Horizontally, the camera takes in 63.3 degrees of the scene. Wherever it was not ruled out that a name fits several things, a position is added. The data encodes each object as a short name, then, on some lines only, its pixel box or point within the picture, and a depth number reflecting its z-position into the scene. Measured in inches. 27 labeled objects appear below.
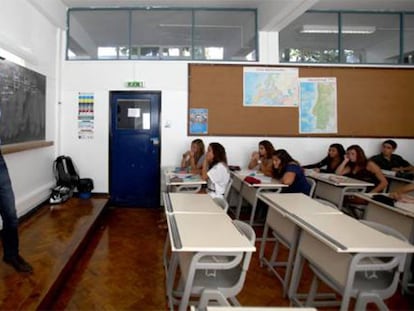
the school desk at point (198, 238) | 76.4
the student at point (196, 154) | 203.7
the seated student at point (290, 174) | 158.6
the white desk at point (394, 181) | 183.3
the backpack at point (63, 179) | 208.2
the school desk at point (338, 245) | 77.2
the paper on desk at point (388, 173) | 194.9
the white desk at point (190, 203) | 109.5
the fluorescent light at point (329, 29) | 235.9
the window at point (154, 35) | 229.5
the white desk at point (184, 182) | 158.6
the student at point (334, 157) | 213.8
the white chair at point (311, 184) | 162.1
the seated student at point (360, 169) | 171.2
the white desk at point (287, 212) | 109.7
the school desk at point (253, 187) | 159.4
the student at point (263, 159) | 198.4
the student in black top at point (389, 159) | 224.7
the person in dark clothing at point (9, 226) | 109.0
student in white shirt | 163.0
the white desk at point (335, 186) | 163.8
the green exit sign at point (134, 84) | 228.8
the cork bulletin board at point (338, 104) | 230.2
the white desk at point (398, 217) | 110.3
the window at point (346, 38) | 235.8
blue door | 233.5
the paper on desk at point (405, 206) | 110.3
